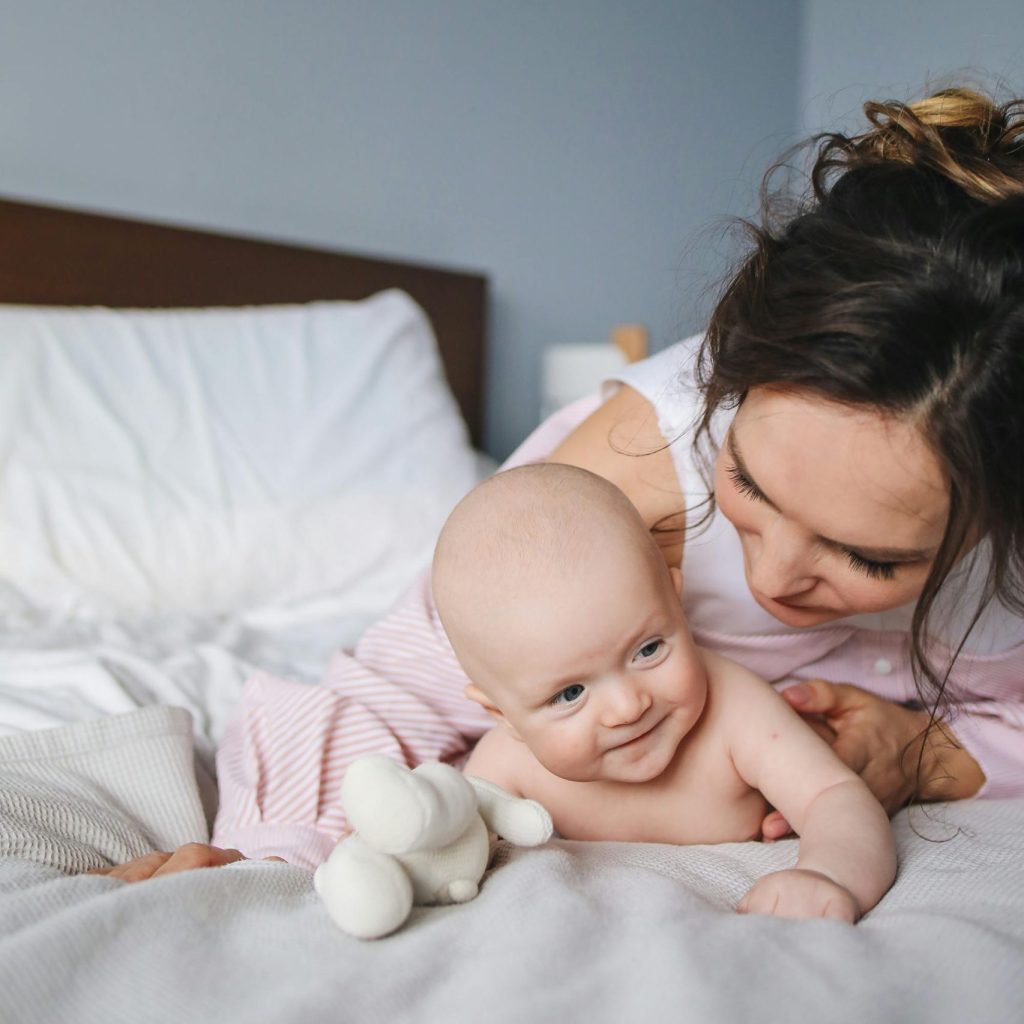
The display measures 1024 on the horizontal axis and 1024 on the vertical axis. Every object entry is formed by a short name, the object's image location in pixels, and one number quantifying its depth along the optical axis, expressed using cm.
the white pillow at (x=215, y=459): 162
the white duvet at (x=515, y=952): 52
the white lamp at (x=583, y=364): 249
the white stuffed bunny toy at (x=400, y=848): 60
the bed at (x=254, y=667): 54
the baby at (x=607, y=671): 76
